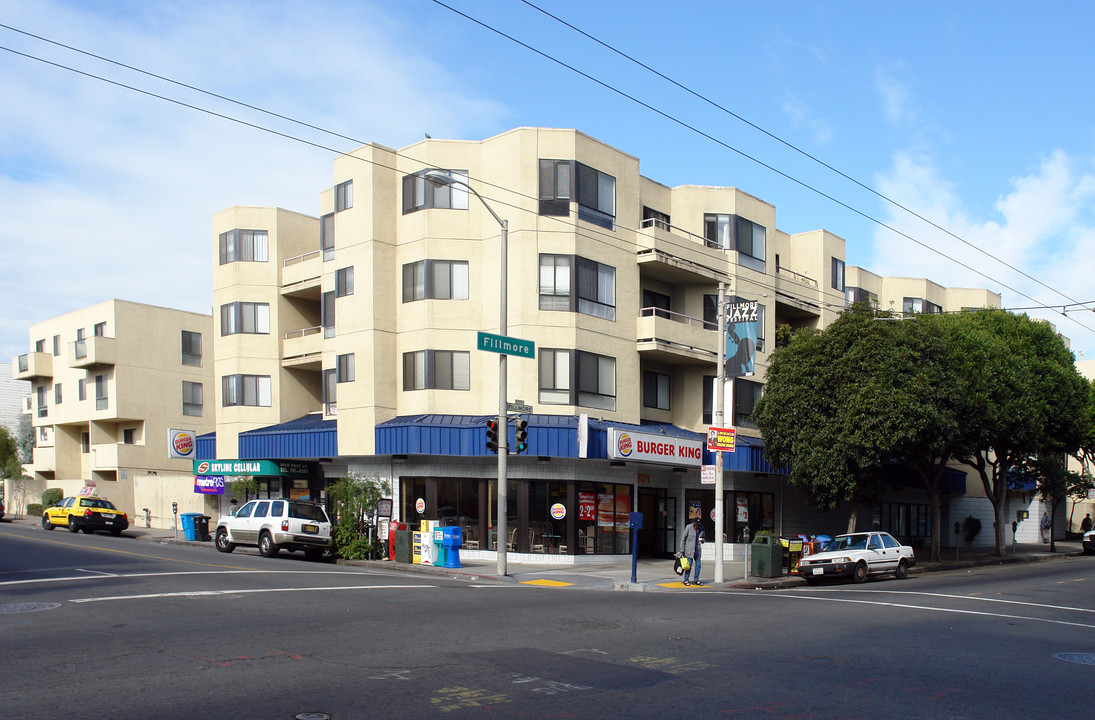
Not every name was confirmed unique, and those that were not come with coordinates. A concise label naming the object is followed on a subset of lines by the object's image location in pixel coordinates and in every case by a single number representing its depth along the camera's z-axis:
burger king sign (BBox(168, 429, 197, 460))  40.06
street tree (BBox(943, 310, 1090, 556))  33.00
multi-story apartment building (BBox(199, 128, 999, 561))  29.47
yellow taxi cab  37.44
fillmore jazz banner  23.77
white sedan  24.61
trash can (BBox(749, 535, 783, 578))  24.95
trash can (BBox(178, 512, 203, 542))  34.22
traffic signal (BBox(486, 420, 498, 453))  23.22
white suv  27.02
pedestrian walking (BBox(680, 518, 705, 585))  22.70
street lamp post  23.20
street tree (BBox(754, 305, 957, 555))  28.11
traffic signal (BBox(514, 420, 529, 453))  23.09
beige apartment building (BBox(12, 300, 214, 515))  47.28
